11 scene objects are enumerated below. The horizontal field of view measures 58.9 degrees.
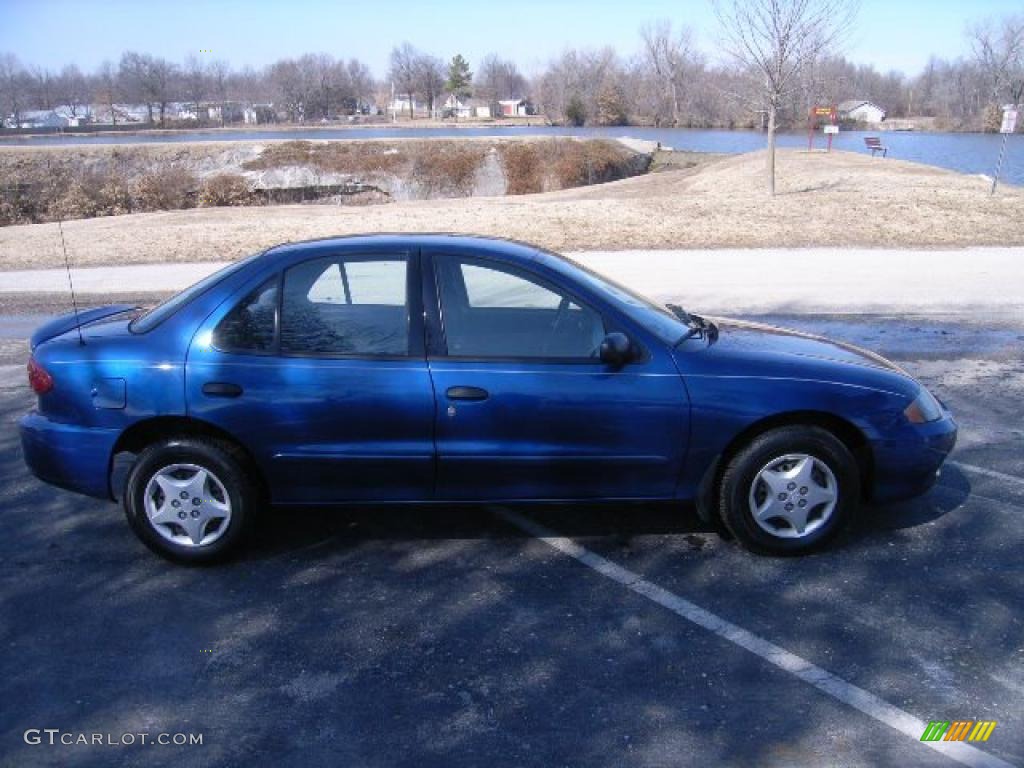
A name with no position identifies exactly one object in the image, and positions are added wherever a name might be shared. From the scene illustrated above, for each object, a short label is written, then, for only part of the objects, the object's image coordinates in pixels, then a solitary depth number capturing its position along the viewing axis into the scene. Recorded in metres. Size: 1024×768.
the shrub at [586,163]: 38.75
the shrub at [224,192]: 32.03
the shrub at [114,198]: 29.95
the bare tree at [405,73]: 122.69
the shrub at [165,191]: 31.34
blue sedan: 4.21
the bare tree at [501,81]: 131.75
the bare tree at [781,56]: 23.62
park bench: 39.41
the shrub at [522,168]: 37.72
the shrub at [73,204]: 27.98
